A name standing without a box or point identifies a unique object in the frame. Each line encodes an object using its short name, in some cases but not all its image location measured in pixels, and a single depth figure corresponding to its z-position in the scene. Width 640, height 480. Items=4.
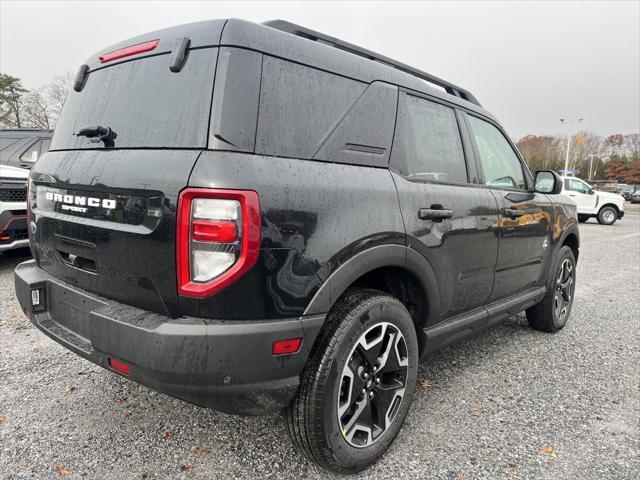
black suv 1.58
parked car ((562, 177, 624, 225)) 17.59
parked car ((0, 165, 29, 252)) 5.15
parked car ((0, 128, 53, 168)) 8.08
